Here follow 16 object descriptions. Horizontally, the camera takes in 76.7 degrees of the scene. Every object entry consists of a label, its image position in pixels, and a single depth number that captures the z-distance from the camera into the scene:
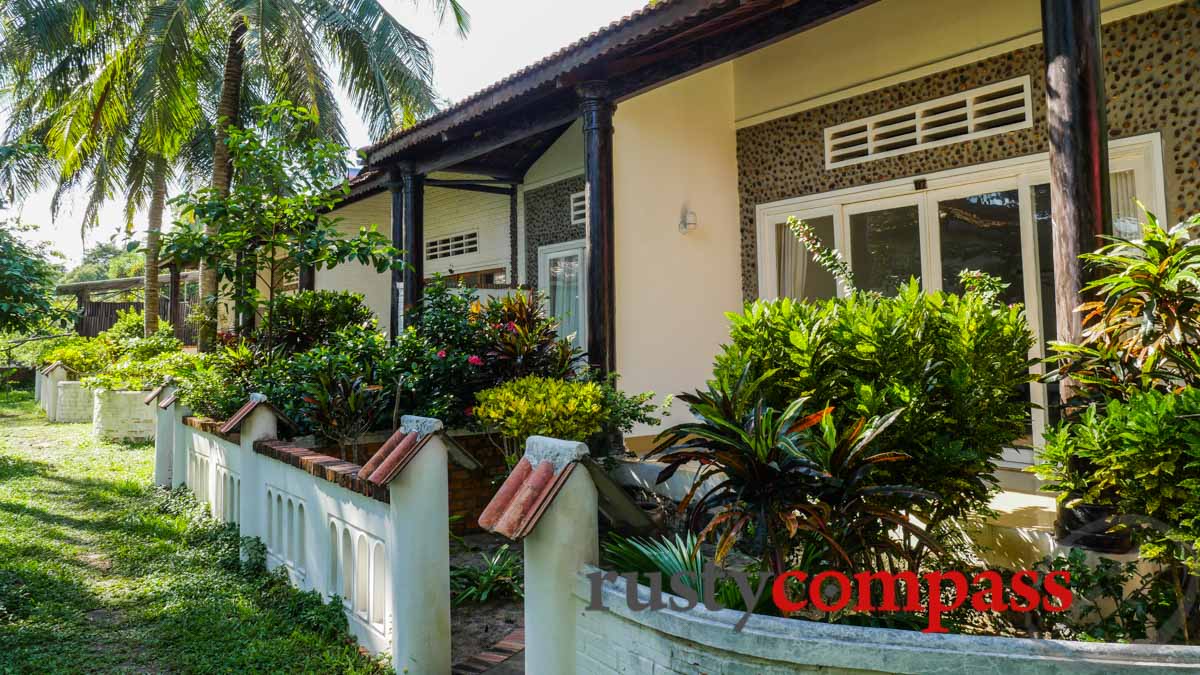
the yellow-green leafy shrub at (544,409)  5.09
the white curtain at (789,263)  7.48
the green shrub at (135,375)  10.85
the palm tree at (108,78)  11.47
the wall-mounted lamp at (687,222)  7.46
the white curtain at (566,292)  8.84
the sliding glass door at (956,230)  5.51
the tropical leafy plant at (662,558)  2.97
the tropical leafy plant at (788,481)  2.81
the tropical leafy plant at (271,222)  6.97
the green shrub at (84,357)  15.34
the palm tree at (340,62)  11.74
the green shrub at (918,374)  3.21
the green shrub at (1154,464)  2.46
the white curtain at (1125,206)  5.44
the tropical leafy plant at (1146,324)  2.99
